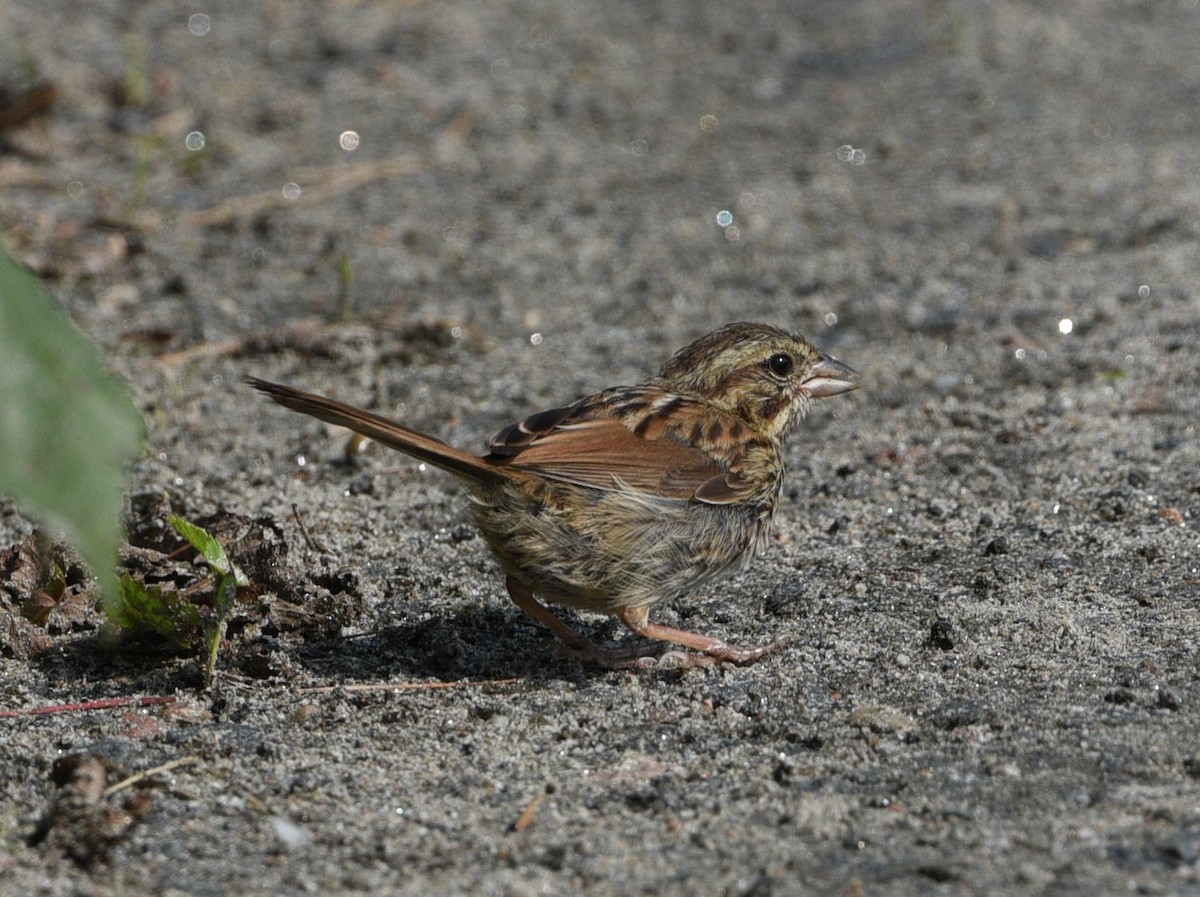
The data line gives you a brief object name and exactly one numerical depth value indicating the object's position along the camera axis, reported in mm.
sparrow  8094
